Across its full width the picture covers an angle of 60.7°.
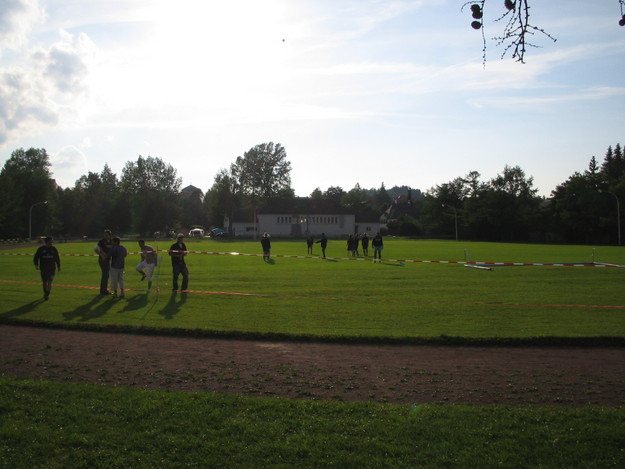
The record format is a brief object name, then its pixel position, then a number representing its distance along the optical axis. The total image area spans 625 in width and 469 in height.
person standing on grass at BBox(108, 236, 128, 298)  16.16
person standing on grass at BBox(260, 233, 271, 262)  32.97
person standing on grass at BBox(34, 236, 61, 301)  15.39
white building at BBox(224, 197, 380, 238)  102.78
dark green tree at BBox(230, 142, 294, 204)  104.56
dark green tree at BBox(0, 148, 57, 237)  75.06
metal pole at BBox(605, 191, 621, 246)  69.47
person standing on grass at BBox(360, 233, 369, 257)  39.15
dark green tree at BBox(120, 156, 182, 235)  100.00
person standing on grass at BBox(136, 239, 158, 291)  17.94
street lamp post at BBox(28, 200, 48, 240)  76.04
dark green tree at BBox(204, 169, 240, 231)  105.69
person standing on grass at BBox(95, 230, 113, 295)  16.38
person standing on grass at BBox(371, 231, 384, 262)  33.04
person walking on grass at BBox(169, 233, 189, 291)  16.95
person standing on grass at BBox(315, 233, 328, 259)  36.09
